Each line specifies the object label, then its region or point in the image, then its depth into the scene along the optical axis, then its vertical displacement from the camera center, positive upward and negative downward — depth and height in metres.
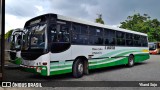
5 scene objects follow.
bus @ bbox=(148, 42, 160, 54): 21.34 -0.42
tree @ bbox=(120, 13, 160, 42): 27.87 +5.03
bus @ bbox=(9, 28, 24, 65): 7.60 +0.26
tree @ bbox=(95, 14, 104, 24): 23.87 +5.36
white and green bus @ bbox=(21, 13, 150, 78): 5.01 +0.01
